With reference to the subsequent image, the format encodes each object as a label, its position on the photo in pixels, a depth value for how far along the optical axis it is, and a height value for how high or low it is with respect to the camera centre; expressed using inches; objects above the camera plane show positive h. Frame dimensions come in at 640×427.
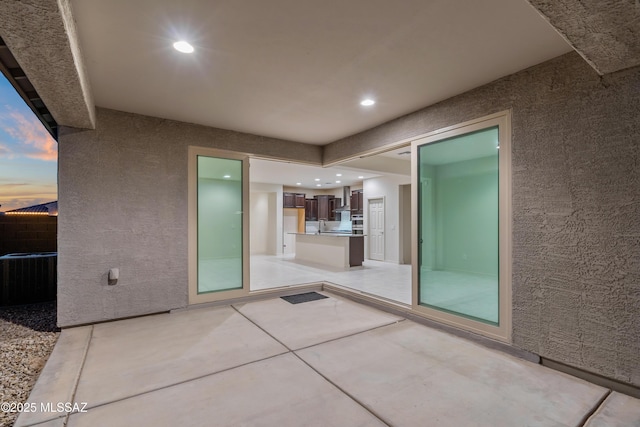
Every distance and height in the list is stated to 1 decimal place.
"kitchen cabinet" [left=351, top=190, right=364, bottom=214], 391.9 +19.3
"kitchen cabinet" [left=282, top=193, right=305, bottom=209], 433.4 +23.6
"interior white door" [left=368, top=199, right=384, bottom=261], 350.6 -16.8
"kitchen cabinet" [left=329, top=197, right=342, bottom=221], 450.8 +13.7
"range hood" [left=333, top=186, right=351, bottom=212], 421.9 +26.2
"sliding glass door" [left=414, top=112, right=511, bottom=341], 111.6 -5.3
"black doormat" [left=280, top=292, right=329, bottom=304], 179.9 -53.5
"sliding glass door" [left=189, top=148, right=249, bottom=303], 162.4 -6.0
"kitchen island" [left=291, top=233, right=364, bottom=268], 296.0 -37.3
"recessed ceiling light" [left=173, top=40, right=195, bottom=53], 86.7 +52.3
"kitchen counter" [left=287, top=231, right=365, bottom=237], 305.5 -21.4
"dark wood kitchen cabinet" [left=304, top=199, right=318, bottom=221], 458.6 +8.7
